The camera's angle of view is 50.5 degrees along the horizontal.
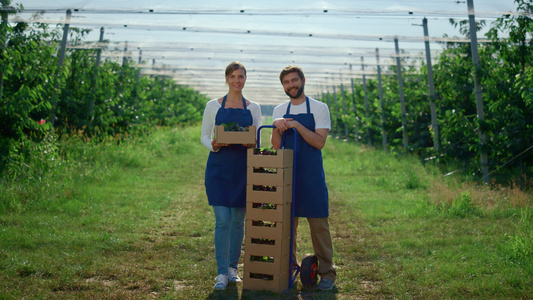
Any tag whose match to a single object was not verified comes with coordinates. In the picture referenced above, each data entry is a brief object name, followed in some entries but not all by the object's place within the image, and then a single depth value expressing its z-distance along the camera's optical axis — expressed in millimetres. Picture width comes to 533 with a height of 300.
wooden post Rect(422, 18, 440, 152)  13292
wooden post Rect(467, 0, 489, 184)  10273
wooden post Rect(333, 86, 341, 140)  31194
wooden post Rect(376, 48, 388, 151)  18656
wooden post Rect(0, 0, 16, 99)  7570
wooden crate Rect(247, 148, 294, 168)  4609
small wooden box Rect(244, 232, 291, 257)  4703
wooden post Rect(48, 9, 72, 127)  11141
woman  4973
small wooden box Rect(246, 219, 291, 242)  4695
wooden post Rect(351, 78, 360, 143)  25808
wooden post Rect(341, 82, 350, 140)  28155
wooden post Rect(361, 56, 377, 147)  20575
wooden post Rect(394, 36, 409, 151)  16250
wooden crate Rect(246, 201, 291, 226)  4688
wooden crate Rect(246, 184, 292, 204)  4645
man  4855
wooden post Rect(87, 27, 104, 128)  14570
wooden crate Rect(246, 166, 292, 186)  4633
